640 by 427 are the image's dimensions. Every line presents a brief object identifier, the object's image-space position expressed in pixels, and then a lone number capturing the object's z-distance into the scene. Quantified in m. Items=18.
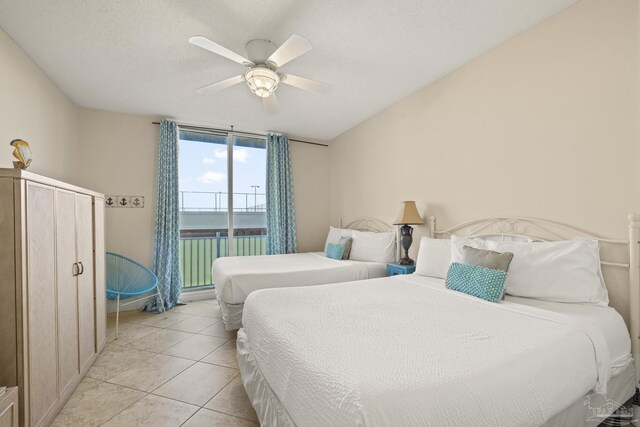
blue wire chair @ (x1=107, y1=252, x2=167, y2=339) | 3.56
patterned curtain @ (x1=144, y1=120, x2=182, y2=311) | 3.86
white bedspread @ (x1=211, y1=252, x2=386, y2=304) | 2.79
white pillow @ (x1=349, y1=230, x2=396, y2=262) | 3.45
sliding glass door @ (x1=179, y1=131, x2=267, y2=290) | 4.39
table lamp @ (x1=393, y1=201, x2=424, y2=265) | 3.06
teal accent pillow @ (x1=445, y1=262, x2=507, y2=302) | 1.84
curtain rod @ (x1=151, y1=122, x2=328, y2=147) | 4.18
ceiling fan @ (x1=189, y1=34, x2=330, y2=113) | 1.91
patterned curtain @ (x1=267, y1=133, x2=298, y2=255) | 4.58
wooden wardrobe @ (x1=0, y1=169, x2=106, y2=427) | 1.43
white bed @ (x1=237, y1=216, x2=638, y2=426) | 0.92
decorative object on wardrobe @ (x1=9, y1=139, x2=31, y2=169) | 1.66
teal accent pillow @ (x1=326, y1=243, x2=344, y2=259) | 3.71
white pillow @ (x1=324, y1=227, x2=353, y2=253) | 3.99
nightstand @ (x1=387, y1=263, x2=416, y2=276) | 3.03
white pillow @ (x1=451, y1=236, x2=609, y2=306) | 1.75
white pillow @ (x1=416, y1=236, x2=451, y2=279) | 2.49
